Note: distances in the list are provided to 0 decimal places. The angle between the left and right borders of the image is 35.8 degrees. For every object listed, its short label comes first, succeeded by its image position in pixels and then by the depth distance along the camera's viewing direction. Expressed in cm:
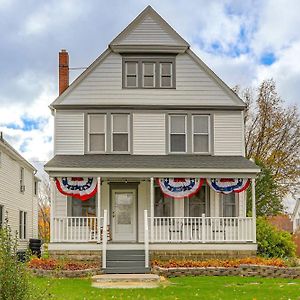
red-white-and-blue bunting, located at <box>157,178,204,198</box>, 1716
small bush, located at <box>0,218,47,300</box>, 631
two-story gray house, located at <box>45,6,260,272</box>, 1705
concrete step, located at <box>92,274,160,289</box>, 1323
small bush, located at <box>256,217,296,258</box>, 1803
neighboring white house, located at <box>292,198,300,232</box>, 6440
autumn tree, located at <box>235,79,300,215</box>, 2862
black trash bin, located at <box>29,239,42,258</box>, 2508
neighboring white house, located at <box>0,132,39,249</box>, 2206
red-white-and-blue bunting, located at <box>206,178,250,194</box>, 1728
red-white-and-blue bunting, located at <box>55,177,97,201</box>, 1712
